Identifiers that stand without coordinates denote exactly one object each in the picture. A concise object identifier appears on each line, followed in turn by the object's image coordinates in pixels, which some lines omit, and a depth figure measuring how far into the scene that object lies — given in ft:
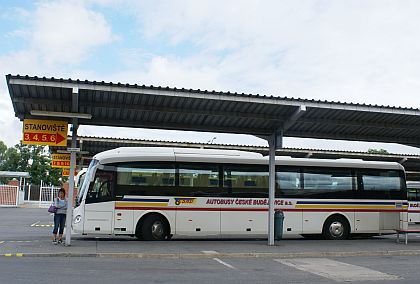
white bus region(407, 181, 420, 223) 100.99
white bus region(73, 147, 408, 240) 55.98
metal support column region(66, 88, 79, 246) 47.86
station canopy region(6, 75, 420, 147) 45.06
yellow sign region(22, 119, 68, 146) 47.93
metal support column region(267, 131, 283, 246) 53.72
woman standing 50.34
